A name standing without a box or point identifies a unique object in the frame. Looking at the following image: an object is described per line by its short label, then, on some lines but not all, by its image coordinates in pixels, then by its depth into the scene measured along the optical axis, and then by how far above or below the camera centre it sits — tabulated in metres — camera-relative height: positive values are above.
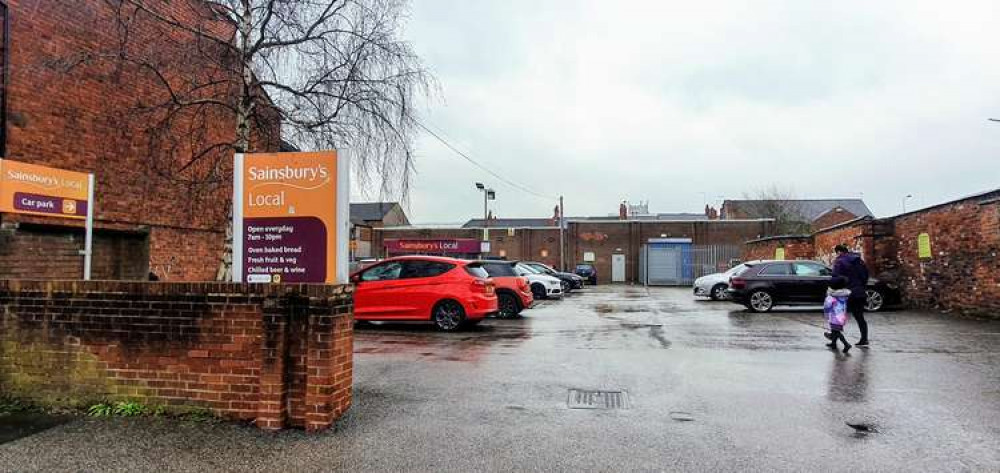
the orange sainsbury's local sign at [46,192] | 8.08 +1.05
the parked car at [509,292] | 16.44 -0.58
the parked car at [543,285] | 24.03 -0.58
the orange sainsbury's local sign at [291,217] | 6.16 +0.52
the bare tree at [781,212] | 50.09 +5.21
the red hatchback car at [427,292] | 12.77 -0.45
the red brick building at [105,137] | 10.40 +2.36
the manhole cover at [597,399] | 6.17 -1.31
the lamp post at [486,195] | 37.80 +4.61
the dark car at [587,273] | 43.50 -0.22
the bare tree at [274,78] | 9.67 +3.00
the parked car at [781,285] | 17.17 -0.42
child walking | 9.87 -0.62
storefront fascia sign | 34.28 +1.33
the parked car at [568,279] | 28.30 -0.50
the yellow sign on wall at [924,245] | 16.23 +0.62
